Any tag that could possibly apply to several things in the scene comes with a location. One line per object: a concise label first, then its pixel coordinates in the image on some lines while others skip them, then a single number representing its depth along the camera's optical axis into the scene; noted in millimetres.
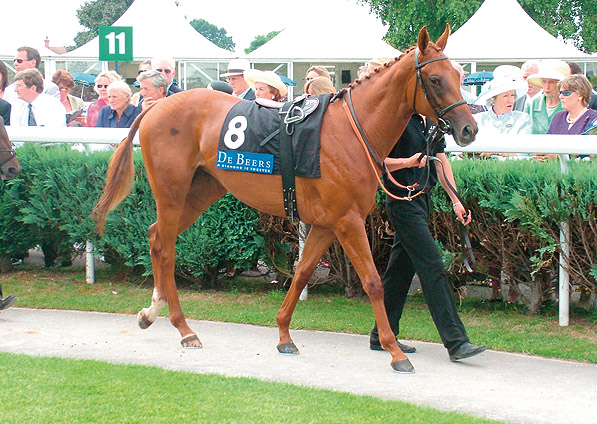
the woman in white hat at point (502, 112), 7855
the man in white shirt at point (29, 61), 10375
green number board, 11485
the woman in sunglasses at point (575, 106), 6883
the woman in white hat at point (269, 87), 7750
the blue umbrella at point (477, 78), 17712
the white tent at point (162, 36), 23797
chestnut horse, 4742
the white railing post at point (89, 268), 7448
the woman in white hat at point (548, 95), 8157
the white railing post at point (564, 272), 5512
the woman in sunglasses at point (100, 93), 10547
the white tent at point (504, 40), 22422
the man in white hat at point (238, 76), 10008
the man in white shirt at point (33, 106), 8758
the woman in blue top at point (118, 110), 8305
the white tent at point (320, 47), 22656
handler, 5070
